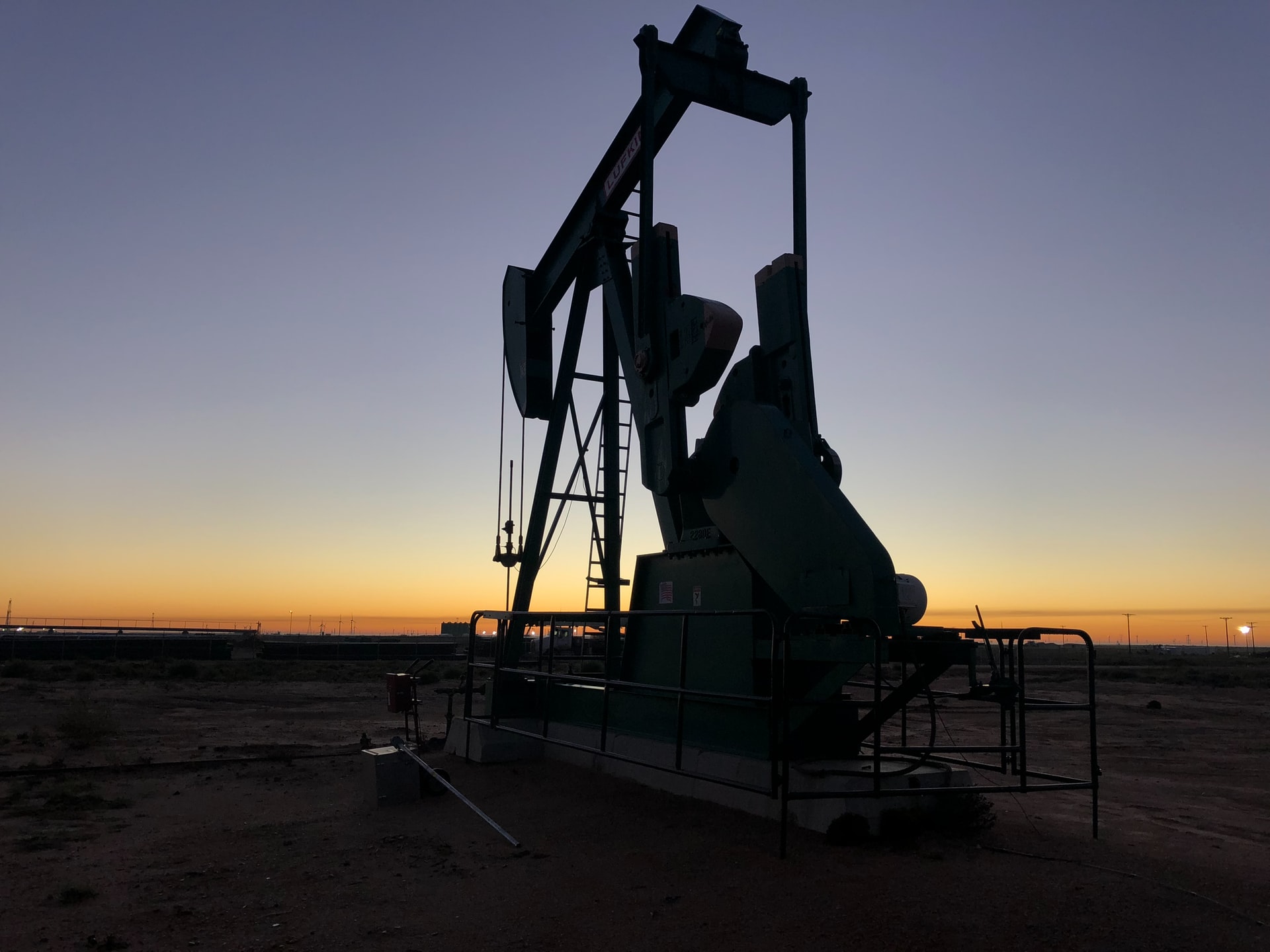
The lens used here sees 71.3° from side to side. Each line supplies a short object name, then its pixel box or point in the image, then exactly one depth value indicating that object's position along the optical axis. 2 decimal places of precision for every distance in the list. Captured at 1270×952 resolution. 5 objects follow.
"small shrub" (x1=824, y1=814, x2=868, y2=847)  5.56
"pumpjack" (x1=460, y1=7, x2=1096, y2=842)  5.57
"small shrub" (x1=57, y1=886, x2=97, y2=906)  5.04
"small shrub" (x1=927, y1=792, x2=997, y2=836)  5.85
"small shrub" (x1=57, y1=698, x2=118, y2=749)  12.77
